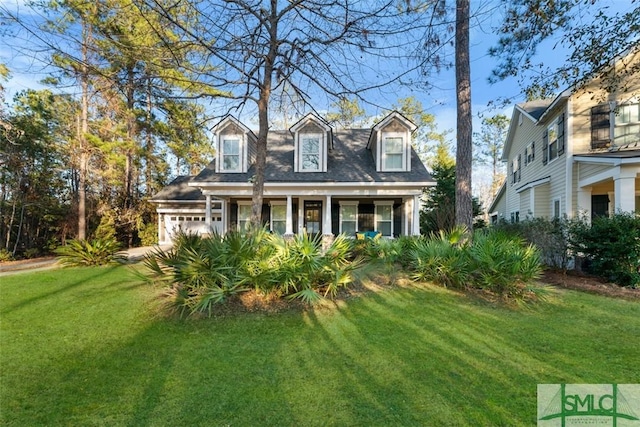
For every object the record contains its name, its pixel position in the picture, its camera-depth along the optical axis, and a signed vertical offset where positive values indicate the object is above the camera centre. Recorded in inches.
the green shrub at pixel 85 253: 378.0 -47.4
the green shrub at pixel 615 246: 273.0 -28.8
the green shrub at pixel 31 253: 534.6 -66.0
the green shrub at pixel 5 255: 490.5 -65.0
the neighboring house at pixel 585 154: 335.0 +88.5
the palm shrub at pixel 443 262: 246.7 -40.0
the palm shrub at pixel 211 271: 199.8 -38.9
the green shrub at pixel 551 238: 323.6 -25.0
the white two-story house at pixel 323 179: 510.6 +66.6
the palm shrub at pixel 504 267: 223.9 -39.3
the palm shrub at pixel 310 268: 212.2 -39.6
